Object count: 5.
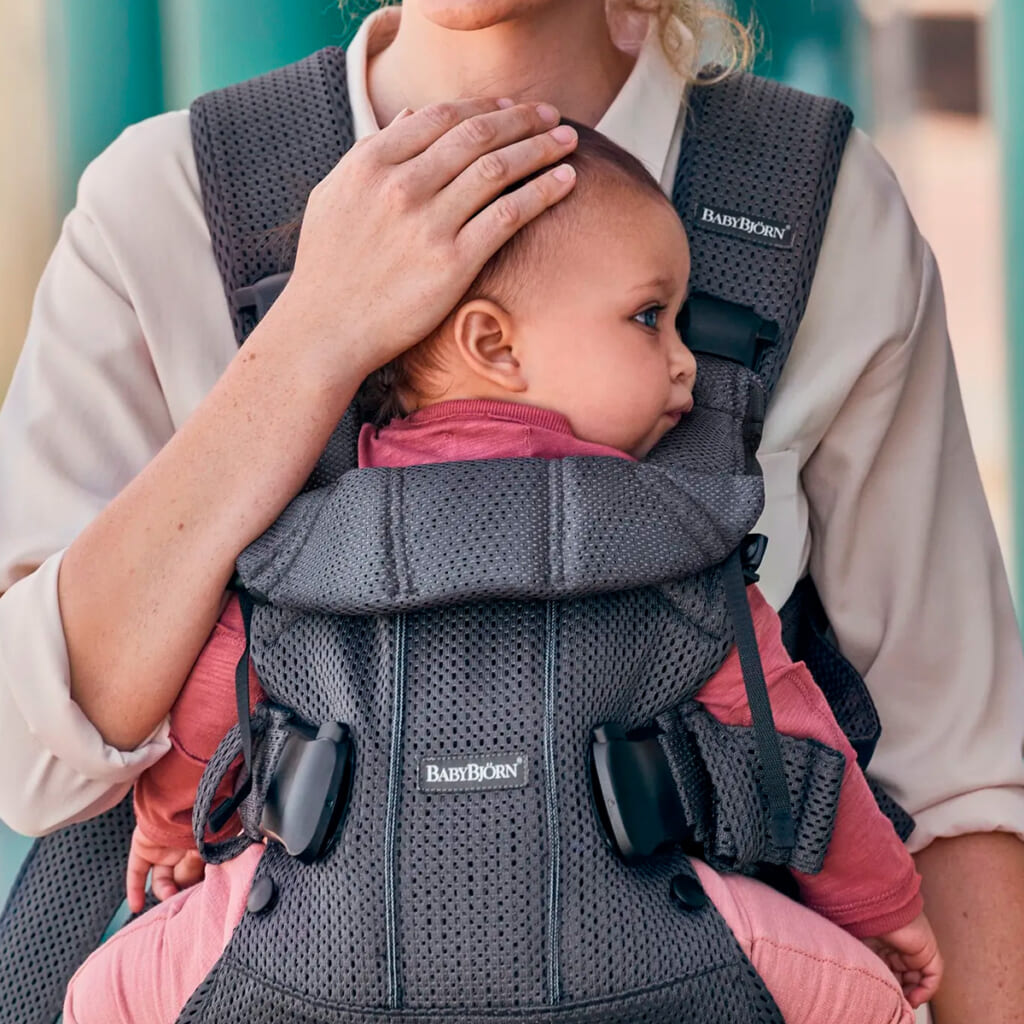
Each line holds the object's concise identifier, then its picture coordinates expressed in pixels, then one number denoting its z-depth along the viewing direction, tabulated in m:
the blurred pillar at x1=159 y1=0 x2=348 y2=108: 4.02
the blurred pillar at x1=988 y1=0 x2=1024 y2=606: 4.35
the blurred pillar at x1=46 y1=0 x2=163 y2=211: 4.04
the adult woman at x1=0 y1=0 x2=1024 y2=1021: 2.64
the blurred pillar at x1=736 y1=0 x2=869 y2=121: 4.50
